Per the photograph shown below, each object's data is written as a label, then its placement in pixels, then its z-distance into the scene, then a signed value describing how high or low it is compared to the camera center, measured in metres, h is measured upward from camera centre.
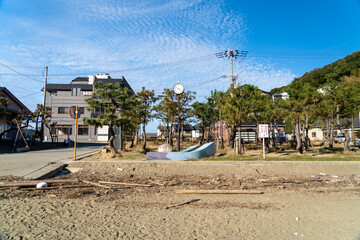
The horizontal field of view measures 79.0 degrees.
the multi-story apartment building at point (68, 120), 35.50 +1.90
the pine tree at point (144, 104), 18.70 +2.42
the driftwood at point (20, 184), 6.17 -1.50
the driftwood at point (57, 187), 6.08 -1.62
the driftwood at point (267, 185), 7.07 -1.72
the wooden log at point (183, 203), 4.86 -1.66
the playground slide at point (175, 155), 10.66 -1.19
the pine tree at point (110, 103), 12.52 +1.73
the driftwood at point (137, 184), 6.91 -1.67
